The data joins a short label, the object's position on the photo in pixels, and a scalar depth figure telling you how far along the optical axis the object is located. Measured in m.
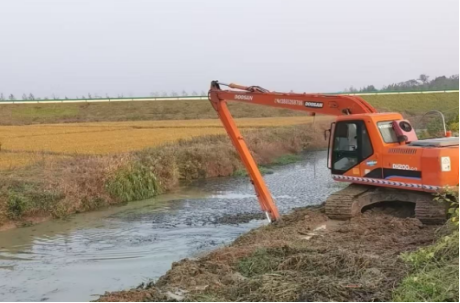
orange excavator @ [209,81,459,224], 9.80
